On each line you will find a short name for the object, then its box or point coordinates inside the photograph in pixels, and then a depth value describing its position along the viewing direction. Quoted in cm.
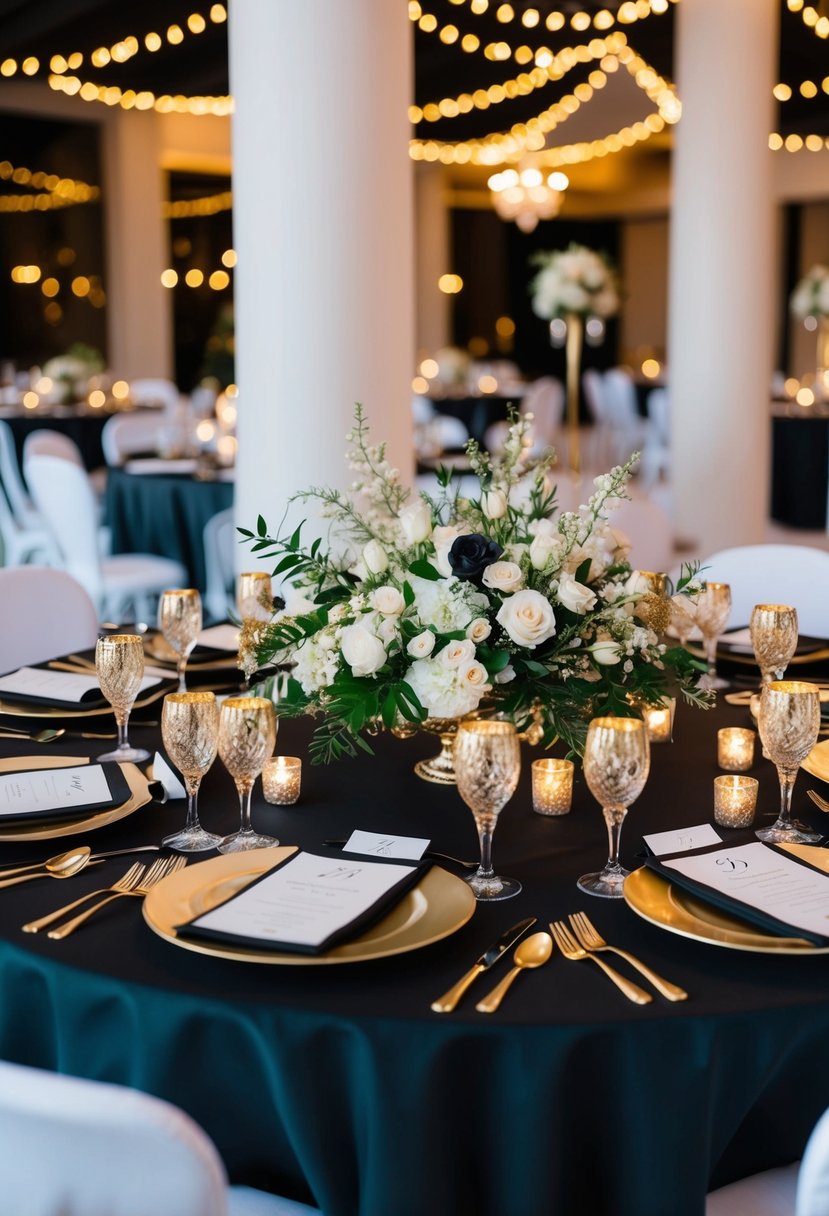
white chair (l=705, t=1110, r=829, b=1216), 152
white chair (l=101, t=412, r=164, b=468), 734
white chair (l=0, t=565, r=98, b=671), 316
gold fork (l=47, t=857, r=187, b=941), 155
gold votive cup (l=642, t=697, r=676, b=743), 229
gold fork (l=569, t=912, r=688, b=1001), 140
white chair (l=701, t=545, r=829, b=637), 346
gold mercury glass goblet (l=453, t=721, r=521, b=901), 155
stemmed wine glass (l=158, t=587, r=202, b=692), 247
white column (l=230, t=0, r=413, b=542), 361
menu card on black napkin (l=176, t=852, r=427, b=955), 147
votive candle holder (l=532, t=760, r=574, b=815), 196
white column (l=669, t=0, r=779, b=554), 565
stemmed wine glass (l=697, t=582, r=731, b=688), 254
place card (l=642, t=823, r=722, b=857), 180
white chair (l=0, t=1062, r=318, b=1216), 100
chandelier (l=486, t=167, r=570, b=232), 972
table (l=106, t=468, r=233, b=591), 583
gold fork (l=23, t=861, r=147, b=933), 157
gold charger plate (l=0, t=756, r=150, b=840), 182
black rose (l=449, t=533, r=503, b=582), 182
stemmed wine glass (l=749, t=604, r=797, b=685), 235
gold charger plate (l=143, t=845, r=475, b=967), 145
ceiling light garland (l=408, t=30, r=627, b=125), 1029
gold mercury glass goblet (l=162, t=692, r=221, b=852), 172
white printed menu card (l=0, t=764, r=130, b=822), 188
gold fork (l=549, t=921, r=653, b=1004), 139
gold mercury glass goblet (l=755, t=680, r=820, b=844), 174
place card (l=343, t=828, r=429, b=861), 178
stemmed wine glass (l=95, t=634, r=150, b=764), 206
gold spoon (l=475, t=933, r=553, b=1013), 138
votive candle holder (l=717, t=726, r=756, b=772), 214
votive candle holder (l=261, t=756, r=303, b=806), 201
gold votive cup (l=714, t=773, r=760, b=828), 190
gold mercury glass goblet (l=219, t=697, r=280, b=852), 173
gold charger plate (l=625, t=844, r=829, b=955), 147
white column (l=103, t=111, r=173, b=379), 1254
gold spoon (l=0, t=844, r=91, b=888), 171
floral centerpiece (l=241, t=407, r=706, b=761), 181
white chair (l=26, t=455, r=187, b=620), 519
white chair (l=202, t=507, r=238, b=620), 557
